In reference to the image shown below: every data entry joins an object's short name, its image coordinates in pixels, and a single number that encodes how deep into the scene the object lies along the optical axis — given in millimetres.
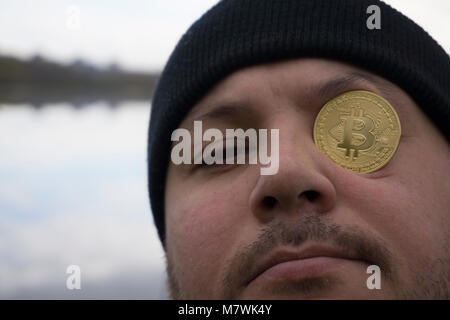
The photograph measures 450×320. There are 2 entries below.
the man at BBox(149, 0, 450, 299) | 354
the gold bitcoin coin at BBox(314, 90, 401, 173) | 375
